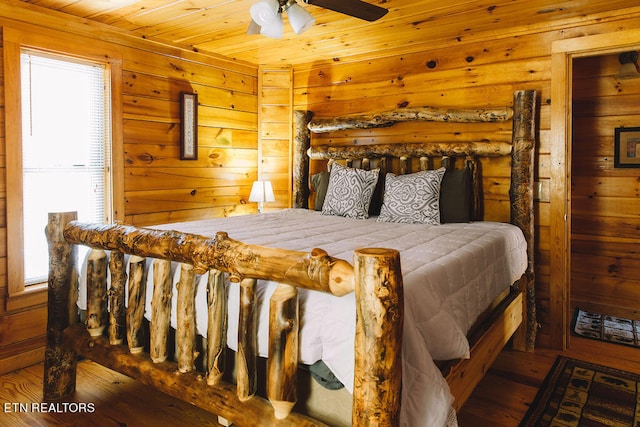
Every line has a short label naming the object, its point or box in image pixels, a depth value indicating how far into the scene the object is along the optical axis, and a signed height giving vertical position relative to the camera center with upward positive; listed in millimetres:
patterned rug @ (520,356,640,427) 2168 -1089
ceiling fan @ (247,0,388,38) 2104 +839
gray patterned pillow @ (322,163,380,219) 3301 -29
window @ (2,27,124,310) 2641 +310
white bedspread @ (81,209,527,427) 1360 -375
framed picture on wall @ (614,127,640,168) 3617 +333
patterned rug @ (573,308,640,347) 3227 -1049
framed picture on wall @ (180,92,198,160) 3604 +507
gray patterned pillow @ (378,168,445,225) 3000 -68
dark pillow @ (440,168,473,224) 3033 -53
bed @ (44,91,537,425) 1250 -444
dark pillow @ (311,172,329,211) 3668 +0
